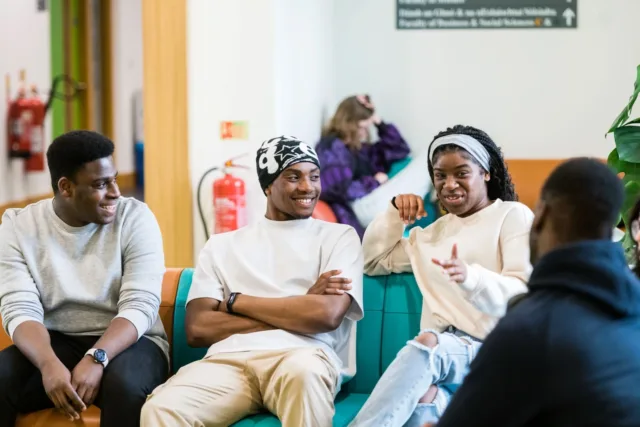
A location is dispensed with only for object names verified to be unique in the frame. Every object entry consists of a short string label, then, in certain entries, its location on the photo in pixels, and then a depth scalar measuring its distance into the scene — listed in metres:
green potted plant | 4.69
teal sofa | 4.61
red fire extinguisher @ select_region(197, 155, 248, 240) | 8.15
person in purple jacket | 9.16
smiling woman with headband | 3.80
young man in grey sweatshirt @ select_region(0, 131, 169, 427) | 4.23
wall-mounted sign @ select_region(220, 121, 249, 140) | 8.31
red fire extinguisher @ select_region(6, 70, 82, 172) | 10.60
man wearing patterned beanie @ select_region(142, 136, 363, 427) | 3.98
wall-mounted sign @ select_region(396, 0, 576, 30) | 10.94
